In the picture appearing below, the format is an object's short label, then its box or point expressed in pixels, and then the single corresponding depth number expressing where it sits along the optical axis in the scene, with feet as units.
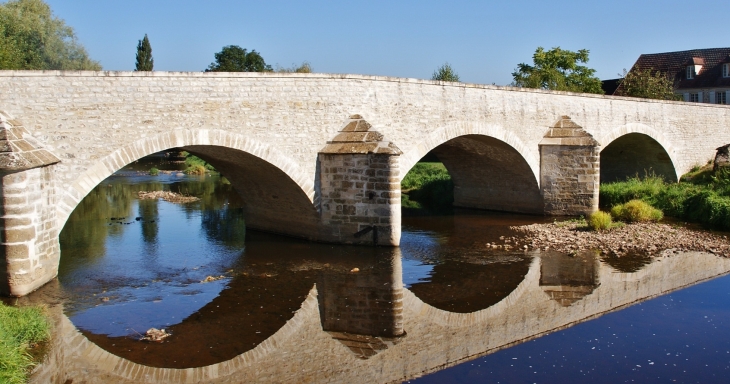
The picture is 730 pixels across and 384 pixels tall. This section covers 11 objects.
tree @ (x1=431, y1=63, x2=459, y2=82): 114.93
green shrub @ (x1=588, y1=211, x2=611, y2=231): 51.55
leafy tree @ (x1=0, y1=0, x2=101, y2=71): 86.89
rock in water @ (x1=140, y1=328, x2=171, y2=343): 28.37
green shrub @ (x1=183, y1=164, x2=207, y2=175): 106.83
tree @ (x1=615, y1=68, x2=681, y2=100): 109.29
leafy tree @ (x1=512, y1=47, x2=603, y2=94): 108.27
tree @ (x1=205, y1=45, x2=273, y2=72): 142.51
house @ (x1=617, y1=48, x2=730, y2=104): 118.93
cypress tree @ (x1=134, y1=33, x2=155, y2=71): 146.72
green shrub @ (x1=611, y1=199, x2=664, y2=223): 55.36
